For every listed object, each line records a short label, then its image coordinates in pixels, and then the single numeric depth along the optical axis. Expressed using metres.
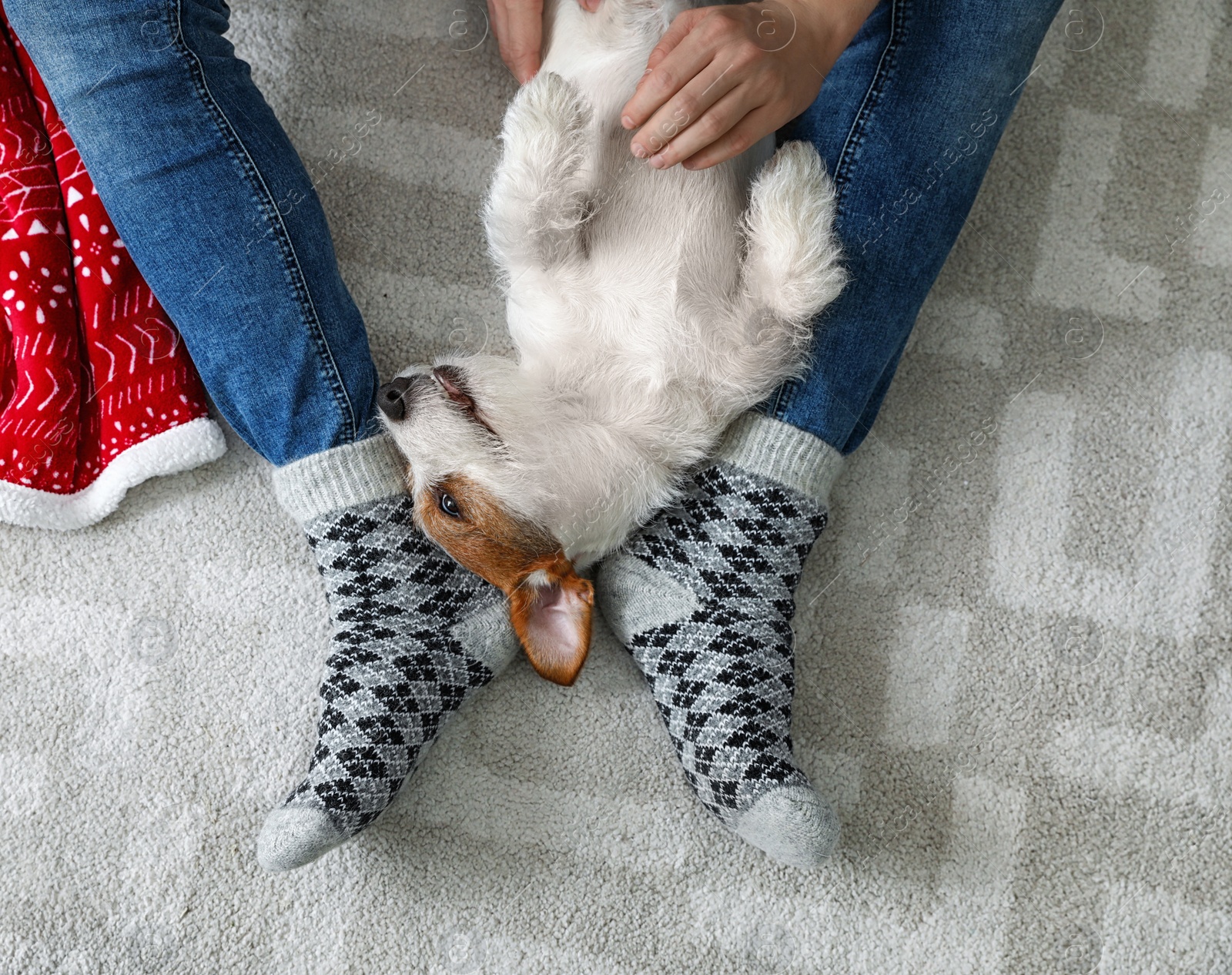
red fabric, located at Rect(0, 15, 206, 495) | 1.50
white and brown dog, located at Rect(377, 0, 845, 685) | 1.28
